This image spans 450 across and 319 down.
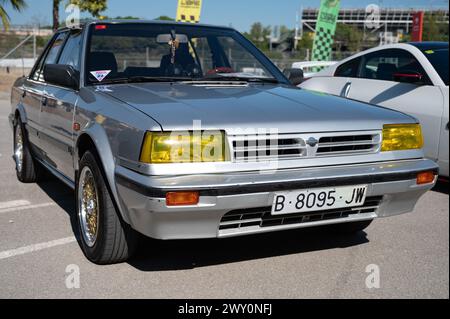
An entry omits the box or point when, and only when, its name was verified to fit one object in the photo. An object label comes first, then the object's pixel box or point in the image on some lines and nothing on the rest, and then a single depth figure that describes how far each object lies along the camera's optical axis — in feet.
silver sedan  9.01
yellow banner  42.57
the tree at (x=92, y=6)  74.54
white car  17.35
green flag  50.85
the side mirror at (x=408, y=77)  18.11
